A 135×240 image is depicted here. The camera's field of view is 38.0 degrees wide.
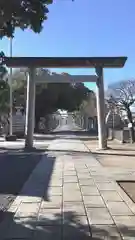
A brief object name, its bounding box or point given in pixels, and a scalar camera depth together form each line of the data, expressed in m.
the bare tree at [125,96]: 16.61
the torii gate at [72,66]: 12.04
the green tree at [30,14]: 2.36
